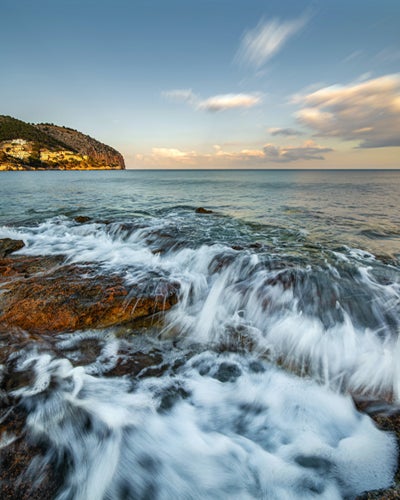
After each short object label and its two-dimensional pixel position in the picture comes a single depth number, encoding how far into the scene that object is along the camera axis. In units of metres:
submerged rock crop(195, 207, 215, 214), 14.78
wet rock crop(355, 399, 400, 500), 1.91
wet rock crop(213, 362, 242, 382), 3.39
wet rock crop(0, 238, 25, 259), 7.32
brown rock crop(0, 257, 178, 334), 4.14
